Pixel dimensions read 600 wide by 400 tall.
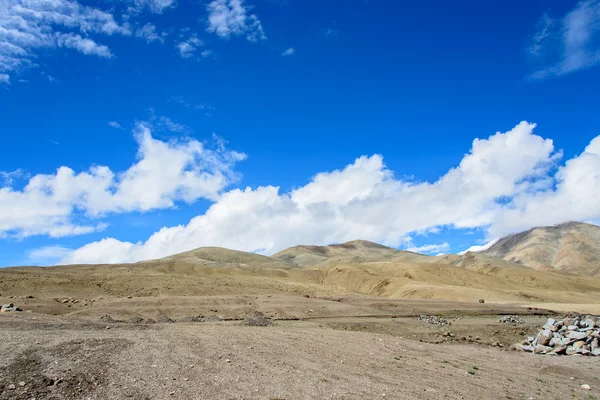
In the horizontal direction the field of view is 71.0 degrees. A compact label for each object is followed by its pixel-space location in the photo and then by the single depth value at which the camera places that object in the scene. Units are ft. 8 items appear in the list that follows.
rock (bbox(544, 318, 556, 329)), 85.51
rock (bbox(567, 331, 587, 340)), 75.52
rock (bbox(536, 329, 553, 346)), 76.65
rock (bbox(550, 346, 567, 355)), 72.99
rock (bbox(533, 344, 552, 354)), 73.36
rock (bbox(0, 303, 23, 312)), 91.88
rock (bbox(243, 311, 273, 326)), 87.15
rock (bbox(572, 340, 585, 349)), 73.38
